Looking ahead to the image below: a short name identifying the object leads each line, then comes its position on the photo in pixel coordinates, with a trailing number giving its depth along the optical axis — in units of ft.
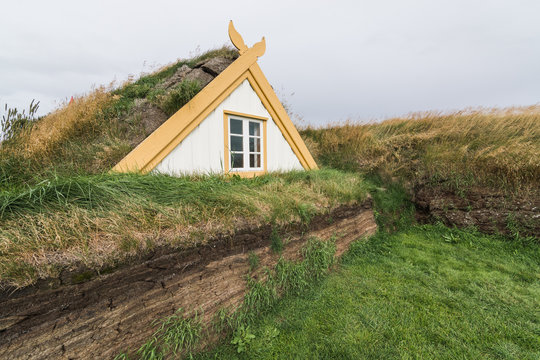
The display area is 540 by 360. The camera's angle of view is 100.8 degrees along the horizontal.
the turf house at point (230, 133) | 12.74
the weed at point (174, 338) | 6.71
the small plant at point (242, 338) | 8.18
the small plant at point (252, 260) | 9.53
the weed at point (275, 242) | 10.50
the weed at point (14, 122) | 10.21
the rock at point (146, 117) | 13.24
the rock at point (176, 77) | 18.35
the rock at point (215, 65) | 17.64
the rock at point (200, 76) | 16.75
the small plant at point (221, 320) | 8.29
